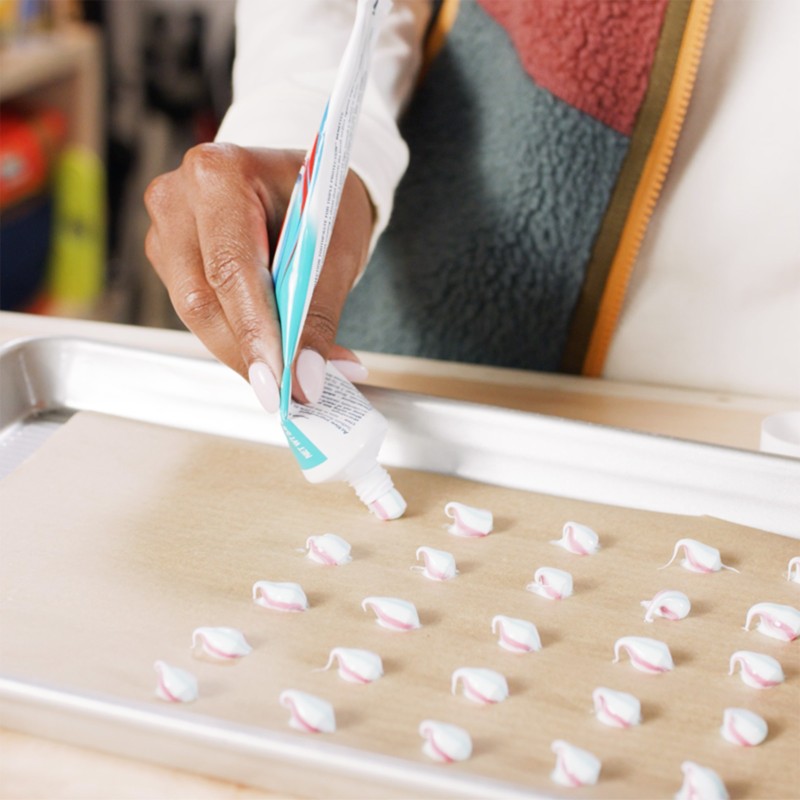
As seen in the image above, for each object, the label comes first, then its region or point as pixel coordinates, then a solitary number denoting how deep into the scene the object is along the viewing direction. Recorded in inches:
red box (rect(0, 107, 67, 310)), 53.4
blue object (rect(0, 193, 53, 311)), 54.3
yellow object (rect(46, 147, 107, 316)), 58.0
